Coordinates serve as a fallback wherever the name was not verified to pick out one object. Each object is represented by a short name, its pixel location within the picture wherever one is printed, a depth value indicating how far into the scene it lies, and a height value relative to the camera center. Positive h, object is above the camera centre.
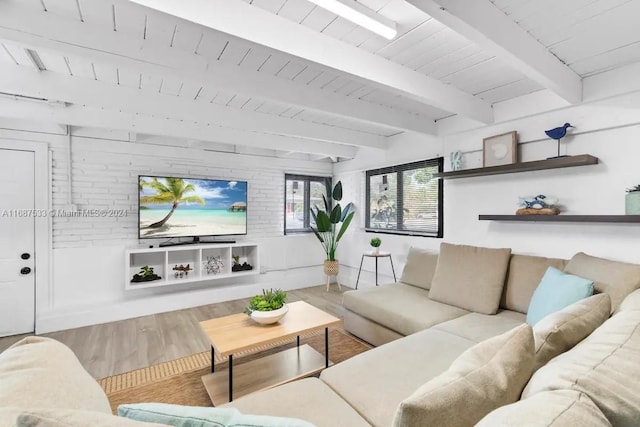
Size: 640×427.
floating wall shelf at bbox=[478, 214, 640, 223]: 2.10 -0.05
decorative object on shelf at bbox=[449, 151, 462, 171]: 3.28 +0.58
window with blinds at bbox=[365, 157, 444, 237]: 3.69 +0.18
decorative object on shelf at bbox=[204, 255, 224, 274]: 4.24 -0.76
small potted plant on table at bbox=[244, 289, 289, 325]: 2.15 -0.73
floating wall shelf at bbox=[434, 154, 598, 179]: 2.30 +0.41
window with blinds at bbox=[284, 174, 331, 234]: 5.18 +0.25
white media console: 3.72 -0.68
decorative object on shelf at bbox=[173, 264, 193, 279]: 4.00 -0.80
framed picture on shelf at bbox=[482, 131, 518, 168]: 2.80 +0.62
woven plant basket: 4.77 -0.91
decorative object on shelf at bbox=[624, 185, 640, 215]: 2.07 +0.08
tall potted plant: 4.79 -0.18
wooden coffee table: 1.96 -1.17
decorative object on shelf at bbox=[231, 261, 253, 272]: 4.37 -0.82
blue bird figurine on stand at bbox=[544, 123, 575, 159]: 2.44 +0.67
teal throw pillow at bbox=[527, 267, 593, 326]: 1.72 -0.50
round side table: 3.99 -0.58
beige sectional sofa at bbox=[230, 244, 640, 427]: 0.69 -0.74
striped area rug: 2.05 -1.29
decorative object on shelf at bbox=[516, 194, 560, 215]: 2.54 +0.06
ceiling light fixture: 1.48 +1.05
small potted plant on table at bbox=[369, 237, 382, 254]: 4.09 -0.43
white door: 3.11 -0.32
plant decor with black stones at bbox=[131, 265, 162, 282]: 3.71 -0.81
